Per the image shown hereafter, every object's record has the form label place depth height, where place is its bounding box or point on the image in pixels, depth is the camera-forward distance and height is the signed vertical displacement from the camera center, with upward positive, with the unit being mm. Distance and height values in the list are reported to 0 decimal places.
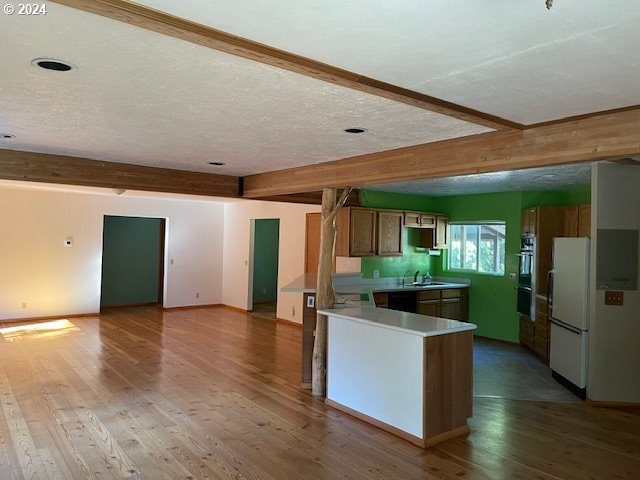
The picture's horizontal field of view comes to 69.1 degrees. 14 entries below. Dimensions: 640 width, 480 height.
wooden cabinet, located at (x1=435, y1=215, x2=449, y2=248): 7836 +290
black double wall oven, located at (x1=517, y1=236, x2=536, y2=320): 6512 -378
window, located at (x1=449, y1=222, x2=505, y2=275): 7621 +43
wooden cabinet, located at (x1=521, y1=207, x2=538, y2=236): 6539 +440
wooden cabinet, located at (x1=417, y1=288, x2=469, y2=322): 7141 -863
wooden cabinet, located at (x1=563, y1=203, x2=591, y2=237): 6133 +434
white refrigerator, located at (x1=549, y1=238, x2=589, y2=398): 4781 -667
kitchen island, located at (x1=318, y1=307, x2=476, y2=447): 3645 -1055
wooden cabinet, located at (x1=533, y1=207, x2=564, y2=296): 6453 +201
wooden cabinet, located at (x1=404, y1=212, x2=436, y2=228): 7467 +469
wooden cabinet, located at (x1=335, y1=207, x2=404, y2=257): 6816 +224
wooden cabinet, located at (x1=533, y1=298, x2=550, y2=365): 6008 -1059
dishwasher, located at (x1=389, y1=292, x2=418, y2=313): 6824 -789
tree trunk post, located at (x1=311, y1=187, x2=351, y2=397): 4805 -425
